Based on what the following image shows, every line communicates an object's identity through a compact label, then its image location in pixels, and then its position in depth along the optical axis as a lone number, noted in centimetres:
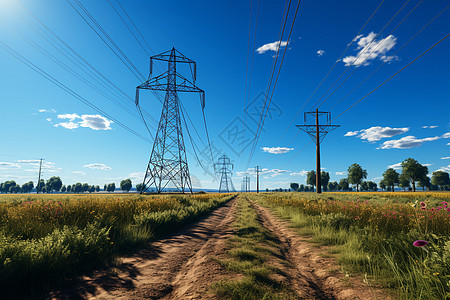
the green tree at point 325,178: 15350
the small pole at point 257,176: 9575
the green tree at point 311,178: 15002
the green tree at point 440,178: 12731
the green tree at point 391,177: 11156
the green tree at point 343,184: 16218
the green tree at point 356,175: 10635
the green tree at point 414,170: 8856
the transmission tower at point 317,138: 2990
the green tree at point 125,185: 19398
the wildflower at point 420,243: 218
